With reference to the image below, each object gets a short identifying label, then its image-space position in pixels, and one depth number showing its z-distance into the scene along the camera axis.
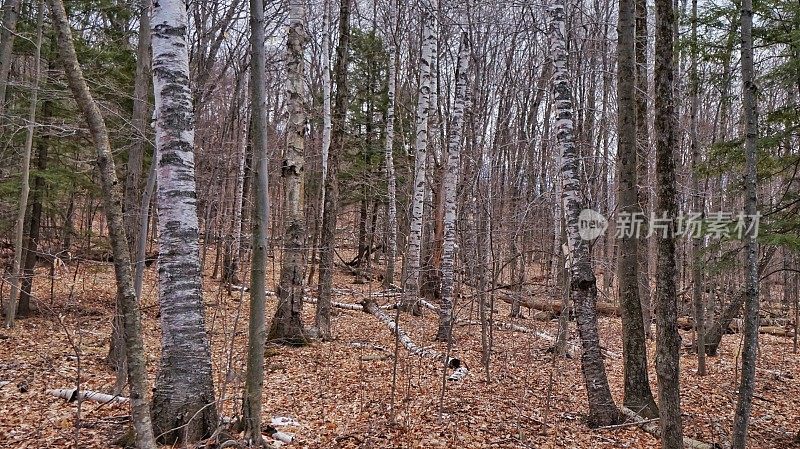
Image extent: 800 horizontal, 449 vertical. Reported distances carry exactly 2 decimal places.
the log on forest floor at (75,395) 4.92
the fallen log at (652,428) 5.37
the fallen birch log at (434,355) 7.03
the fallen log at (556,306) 13.80
